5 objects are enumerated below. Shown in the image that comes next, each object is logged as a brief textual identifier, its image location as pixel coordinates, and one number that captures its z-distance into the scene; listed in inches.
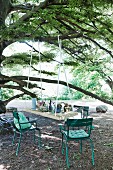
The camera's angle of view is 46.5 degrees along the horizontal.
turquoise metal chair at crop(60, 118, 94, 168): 80.8
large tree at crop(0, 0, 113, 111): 88.0
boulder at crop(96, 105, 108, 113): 230.6
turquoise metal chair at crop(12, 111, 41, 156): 95.0
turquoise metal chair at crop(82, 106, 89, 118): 122.5
